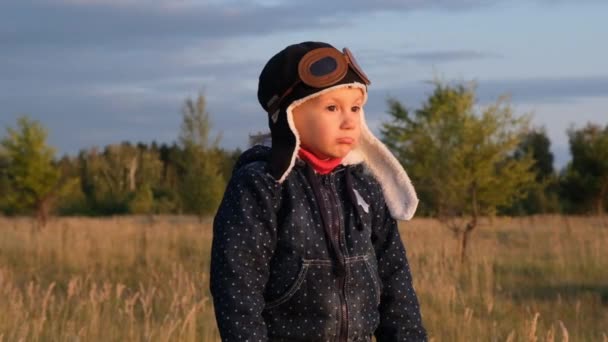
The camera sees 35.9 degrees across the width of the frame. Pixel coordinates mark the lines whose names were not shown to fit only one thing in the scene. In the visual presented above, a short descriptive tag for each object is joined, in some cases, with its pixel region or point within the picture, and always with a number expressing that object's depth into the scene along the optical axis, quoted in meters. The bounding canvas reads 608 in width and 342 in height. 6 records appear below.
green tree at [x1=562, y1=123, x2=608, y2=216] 33.22
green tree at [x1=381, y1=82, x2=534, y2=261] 13.80
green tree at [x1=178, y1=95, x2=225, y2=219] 26.82
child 2.62
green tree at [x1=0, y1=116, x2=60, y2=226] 27.02
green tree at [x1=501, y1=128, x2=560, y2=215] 36.72
